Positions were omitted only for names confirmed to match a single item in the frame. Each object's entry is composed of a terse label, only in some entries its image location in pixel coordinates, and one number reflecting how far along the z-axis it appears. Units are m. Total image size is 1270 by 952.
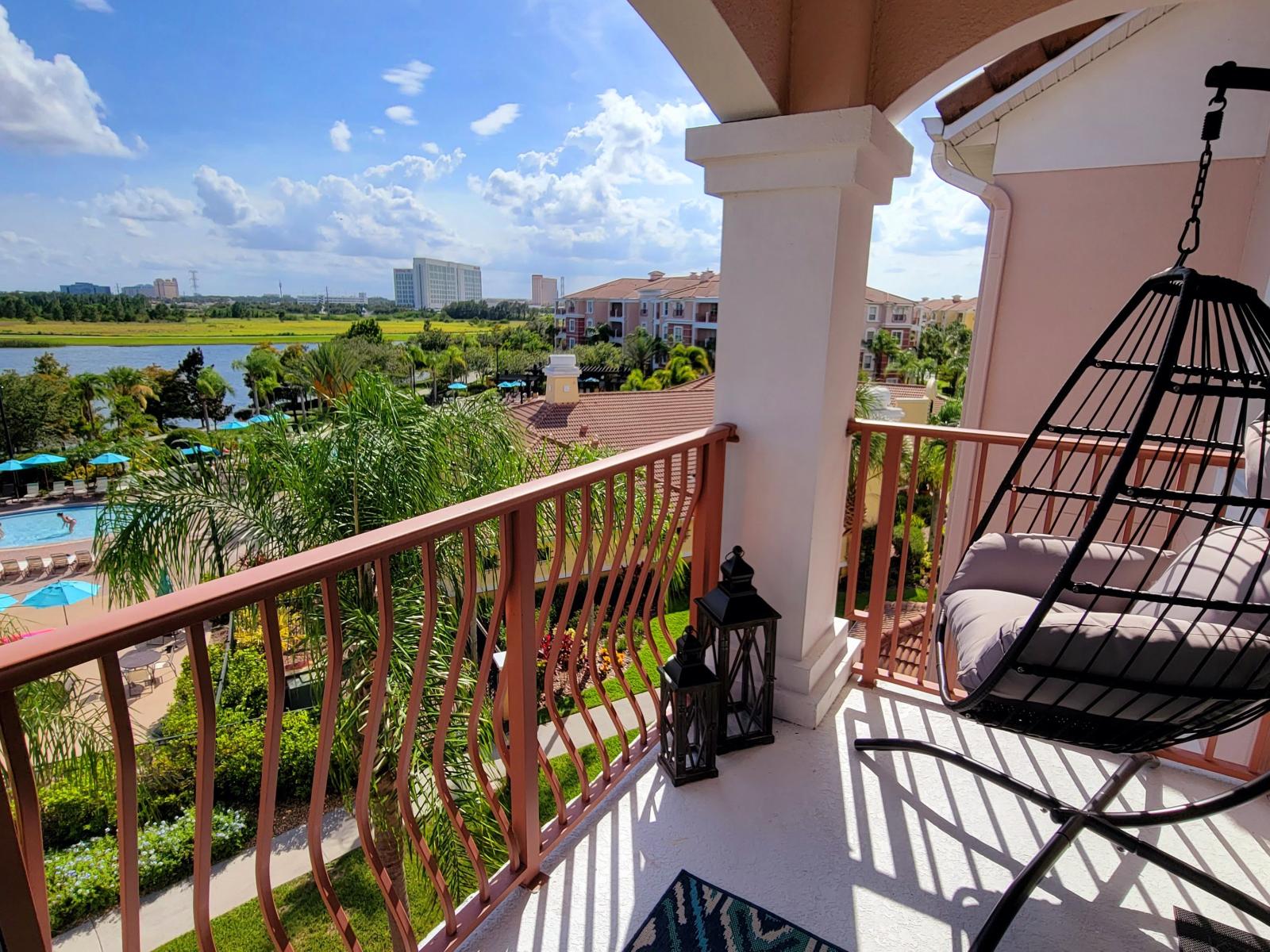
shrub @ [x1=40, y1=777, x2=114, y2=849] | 6.28
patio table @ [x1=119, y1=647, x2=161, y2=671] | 10.37
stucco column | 1.94
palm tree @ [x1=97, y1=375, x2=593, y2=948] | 4.03
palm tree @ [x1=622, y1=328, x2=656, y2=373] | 42.38
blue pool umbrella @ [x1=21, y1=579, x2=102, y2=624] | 9.56
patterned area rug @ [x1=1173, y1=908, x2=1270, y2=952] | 1.42
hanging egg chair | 1.20
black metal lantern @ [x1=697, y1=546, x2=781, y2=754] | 1.95
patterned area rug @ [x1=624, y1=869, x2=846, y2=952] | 1.42
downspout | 5.35
